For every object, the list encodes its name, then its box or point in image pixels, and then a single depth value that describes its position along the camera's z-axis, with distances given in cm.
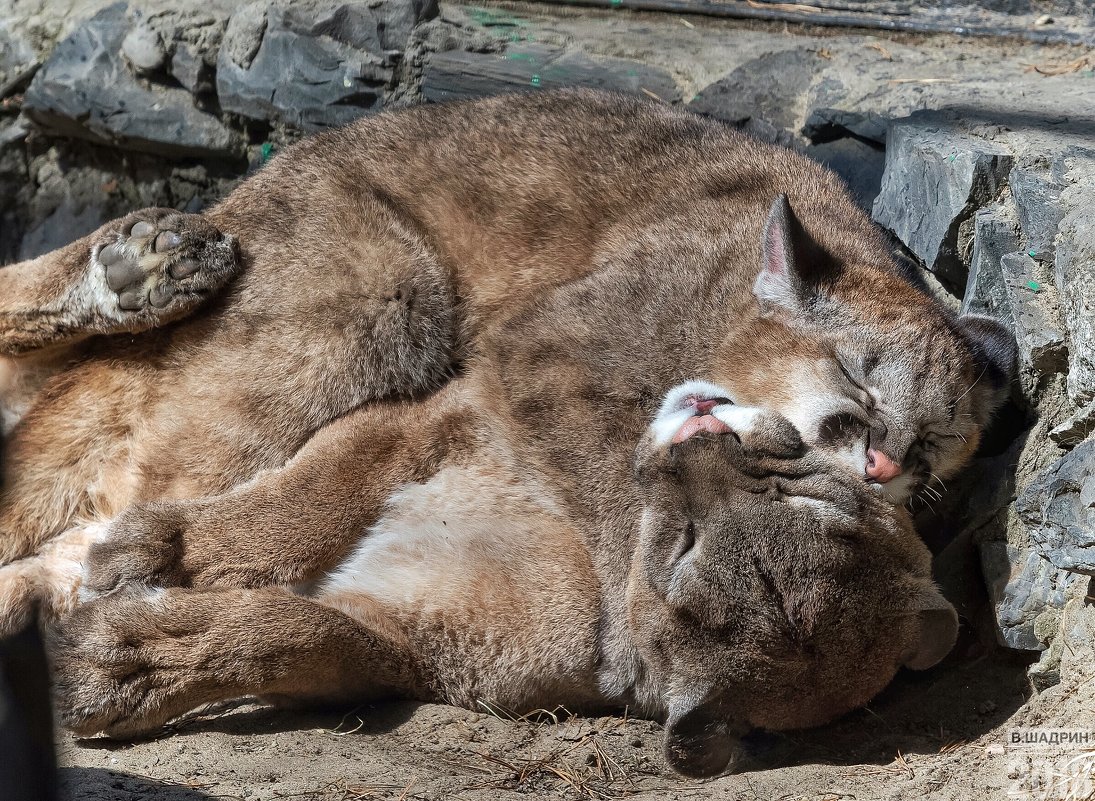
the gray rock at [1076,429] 768
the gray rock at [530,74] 1270
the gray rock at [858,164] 1131
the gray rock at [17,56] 1491
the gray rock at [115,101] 1426
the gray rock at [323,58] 1330
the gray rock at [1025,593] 782
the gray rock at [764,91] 1213
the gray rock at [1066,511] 701
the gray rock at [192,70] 1400
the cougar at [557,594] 746
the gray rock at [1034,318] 834
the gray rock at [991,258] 899
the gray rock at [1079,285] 758
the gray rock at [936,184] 932
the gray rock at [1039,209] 842
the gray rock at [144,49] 1411
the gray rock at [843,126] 1118
